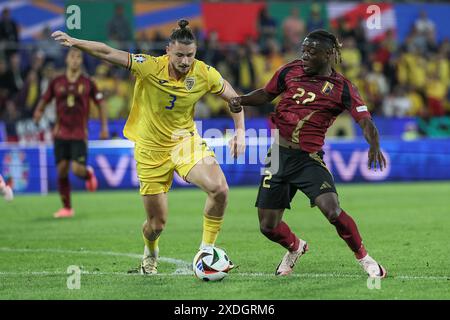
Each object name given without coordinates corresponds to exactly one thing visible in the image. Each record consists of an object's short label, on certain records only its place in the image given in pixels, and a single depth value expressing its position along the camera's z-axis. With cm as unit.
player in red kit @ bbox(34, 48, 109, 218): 3034
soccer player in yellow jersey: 1711
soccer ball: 1625
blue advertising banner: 3969
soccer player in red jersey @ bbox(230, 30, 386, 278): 1625
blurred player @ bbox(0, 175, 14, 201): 2281
